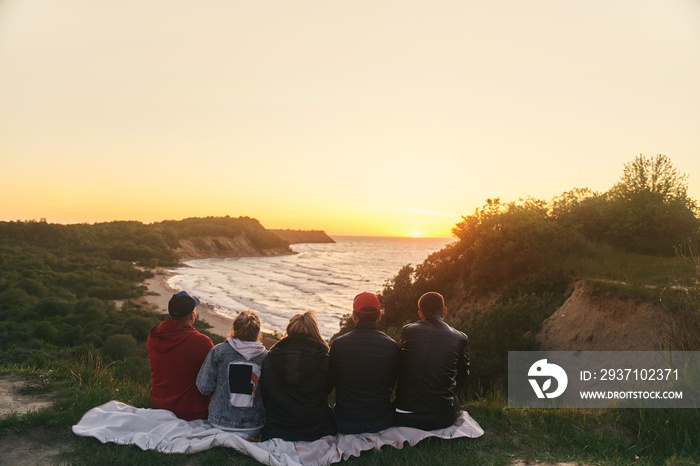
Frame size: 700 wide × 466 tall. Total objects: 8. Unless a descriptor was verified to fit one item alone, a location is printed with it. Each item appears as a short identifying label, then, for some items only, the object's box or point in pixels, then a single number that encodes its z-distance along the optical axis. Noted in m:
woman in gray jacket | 4.95
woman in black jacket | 4.73
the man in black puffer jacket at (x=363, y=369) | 4.88
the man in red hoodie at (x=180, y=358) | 5.18
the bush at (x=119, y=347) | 20.28
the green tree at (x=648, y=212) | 16.59
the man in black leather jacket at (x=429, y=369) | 4.99
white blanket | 4.56
